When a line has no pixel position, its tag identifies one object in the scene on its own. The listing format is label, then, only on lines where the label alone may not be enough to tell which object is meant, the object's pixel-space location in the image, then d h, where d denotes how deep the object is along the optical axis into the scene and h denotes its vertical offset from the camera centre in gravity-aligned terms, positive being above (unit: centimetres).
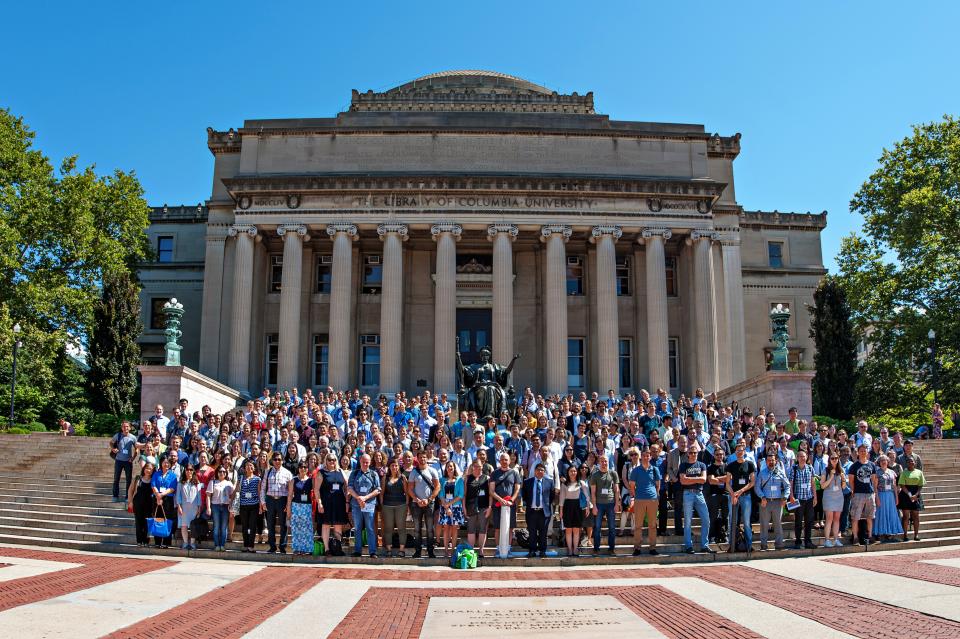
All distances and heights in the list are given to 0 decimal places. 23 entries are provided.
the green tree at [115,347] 3344 +378
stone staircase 1520 -151
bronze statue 2145 +133
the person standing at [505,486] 1377 -92
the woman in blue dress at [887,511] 1500 -144
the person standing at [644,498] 1388 -111
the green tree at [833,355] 3259 +346
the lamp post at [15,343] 2817 +338
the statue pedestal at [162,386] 2638 +162
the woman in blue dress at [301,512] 1385 -139
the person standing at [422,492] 1377 -101
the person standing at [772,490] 1398 -97
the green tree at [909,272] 3441 +752
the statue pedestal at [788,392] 2553 +146
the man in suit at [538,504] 1371 -121
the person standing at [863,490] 1465 -101
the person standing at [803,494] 1426 -106
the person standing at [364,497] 1363 -109
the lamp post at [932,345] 3019 +369
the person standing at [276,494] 1408 -108
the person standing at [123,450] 1742 -37
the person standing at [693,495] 1392 -107
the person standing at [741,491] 1398 -99
